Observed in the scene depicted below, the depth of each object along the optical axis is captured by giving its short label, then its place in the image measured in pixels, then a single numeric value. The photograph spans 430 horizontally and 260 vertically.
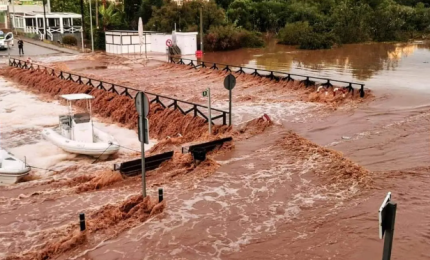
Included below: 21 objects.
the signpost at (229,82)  14.86
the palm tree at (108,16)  55.59
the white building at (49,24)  56.00
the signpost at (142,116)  8.52
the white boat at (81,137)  14.71
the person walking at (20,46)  42.31
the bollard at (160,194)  9.87
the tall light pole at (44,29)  54.03
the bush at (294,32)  55.61
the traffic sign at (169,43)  44.97
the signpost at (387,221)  4.44
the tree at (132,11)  65.00
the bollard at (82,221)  8.52
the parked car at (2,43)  45.53
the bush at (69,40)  52.66
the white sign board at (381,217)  4.35
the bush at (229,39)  51.48
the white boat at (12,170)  12.61
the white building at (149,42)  45.75
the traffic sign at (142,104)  8.51
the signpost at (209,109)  14.11
